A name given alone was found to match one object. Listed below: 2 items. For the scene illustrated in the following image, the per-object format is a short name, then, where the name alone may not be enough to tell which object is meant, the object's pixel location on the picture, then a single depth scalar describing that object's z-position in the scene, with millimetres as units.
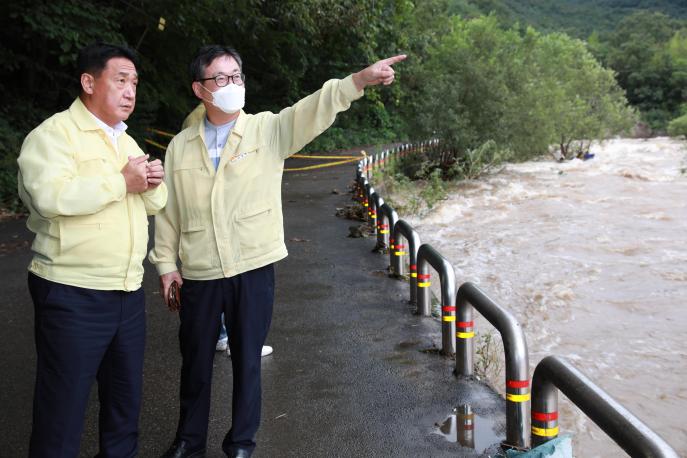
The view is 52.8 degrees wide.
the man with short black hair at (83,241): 2852
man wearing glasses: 3480
